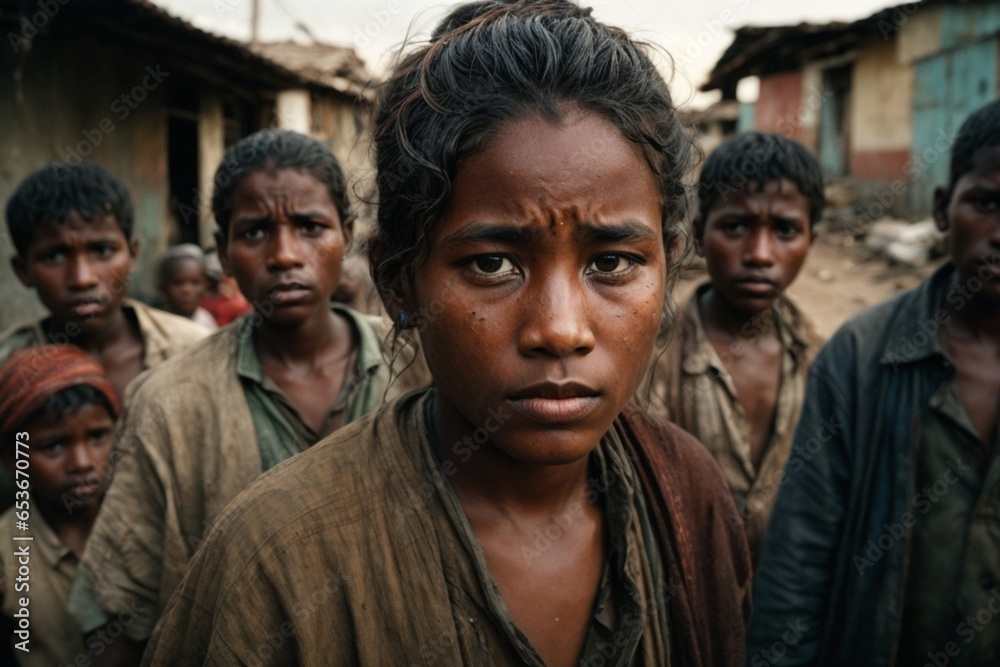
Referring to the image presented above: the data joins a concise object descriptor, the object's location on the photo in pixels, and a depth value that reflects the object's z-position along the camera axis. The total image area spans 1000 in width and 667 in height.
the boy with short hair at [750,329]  2.92
